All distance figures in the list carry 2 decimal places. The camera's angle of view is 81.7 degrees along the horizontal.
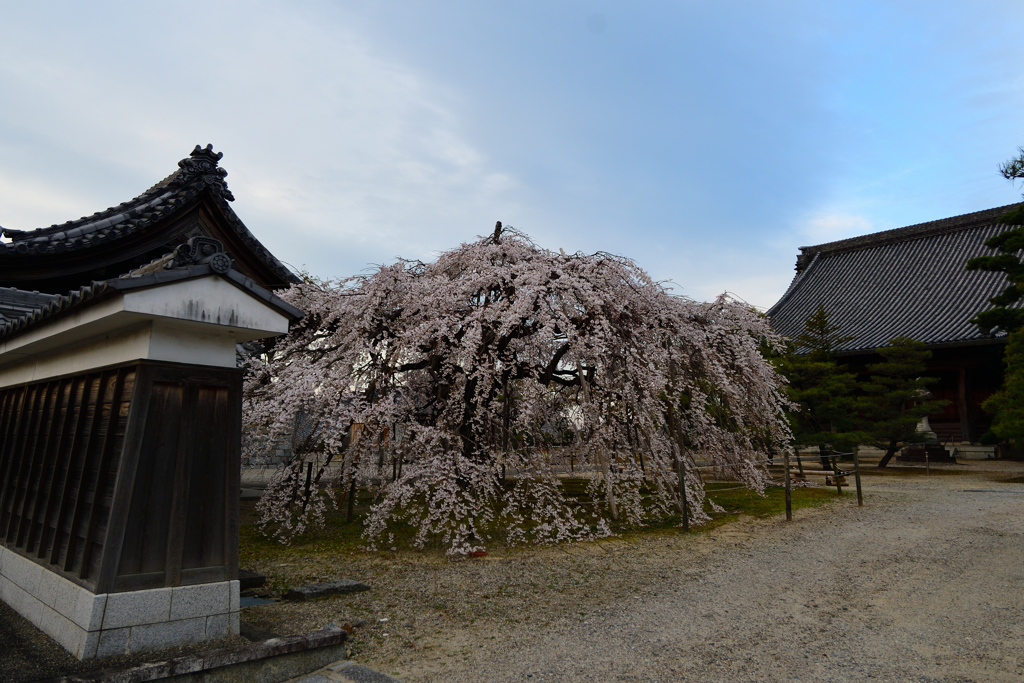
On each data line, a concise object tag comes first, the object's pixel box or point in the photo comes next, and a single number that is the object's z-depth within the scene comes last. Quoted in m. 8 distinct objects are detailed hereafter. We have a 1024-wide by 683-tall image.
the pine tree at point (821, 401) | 15.00
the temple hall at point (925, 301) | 18.16
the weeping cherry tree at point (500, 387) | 7.39
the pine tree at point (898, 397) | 15.57
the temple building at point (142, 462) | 3.51
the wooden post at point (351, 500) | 8.97
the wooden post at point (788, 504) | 9.44
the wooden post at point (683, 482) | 8.41
